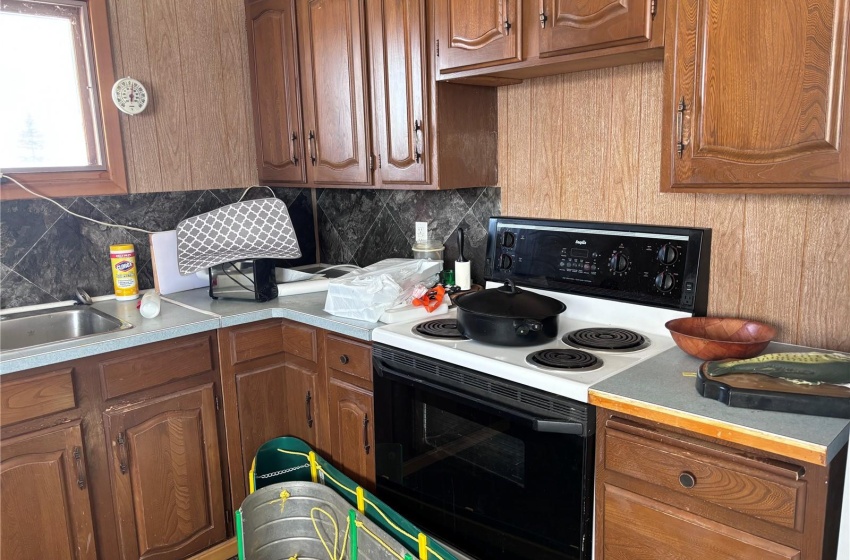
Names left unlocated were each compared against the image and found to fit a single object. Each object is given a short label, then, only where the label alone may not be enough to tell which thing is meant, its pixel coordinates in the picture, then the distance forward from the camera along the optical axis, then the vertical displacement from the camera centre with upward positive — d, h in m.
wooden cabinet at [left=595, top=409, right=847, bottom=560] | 1.18 -0.65
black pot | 1.73 -0.38
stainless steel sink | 2.24 -0.48
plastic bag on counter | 2.13 -0.36
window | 2.36 +0.34
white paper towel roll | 2.32 -0.35
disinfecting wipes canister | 2.53 -0.32
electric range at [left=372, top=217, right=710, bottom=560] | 1.53 -0.55
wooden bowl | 1.52 -0.41
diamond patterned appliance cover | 2.48 -0.19
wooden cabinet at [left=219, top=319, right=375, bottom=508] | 2.18 -0.76
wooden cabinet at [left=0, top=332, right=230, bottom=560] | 1.87 -0.85
